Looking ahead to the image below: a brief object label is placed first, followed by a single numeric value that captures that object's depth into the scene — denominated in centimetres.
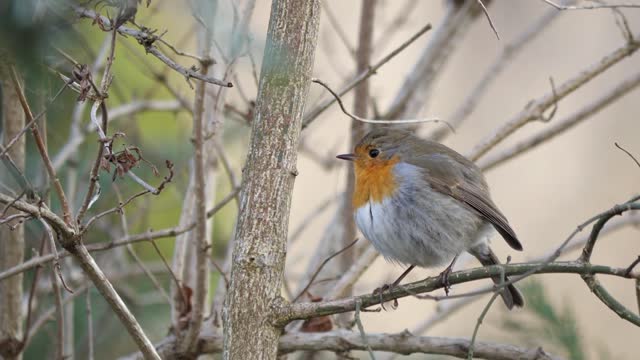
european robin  592
